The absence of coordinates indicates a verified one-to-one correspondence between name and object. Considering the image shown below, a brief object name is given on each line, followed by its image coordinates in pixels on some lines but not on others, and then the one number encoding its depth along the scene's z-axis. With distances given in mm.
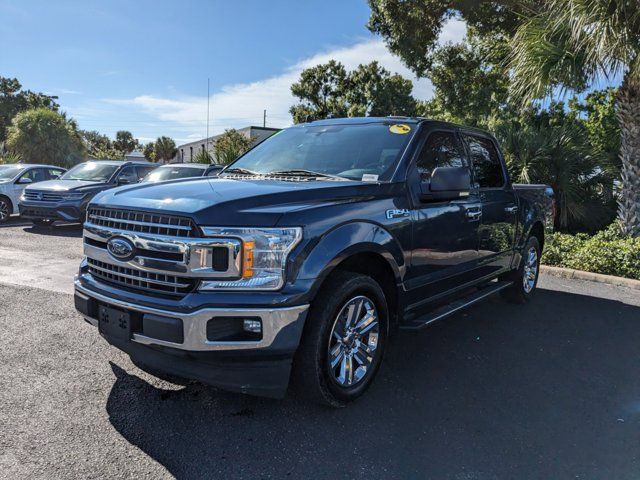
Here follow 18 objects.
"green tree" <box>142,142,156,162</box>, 74938
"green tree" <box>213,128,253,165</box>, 15633
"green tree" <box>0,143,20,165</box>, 20203
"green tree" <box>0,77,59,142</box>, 56000
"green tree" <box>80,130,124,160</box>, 86162
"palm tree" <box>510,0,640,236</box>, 7371
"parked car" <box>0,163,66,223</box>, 12594
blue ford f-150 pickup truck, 2699
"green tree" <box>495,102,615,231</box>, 10547
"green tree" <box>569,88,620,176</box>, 12000
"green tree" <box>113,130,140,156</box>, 92062
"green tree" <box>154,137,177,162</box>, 78062
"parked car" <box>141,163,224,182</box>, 11141
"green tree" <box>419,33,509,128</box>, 16703
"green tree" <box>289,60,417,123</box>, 34656
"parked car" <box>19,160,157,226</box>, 10828
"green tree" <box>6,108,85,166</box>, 26406
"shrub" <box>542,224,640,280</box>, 7922
